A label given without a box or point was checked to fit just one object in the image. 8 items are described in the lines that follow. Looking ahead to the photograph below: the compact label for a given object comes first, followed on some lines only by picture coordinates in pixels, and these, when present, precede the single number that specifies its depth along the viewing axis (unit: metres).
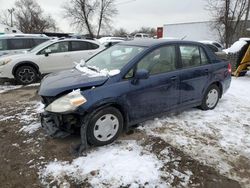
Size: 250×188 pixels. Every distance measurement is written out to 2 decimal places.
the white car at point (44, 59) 6.42
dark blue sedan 2.78
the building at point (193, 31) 24.03
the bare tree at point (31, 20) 42.56
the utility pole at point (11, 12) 45.43
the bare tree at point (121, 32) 48.18
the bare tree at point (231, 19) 17.07
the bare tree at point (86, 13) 31.38
